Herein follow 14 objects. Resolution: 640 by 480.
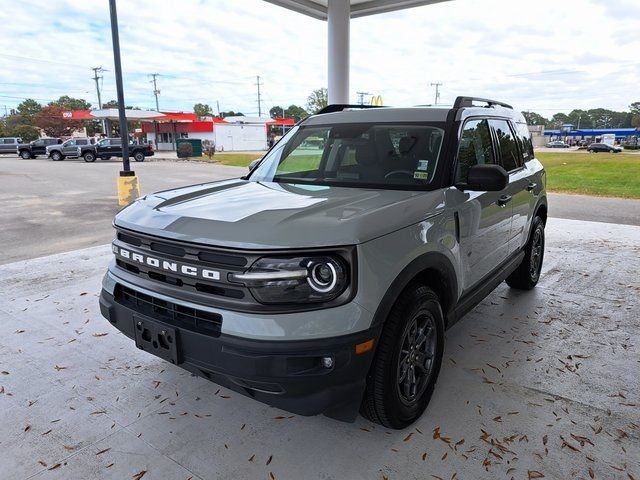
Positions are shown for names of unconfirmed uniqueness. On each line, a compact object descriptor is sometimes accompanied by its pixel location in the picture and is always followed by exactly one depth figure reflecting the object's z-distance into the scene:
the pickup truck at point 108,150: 32.22
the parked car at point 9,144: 42.62
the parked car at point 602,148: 51.28
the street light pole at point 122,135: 9.48
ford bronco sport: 2.14
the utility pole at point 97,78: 65.94
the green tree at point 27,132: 65.38
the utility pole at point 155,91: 79.50
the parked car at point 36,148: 36.16
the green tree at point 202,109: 112.07
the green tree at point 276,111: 136.06
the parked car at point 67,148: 33.28
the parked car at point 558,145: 69.88
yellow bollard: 11.18
